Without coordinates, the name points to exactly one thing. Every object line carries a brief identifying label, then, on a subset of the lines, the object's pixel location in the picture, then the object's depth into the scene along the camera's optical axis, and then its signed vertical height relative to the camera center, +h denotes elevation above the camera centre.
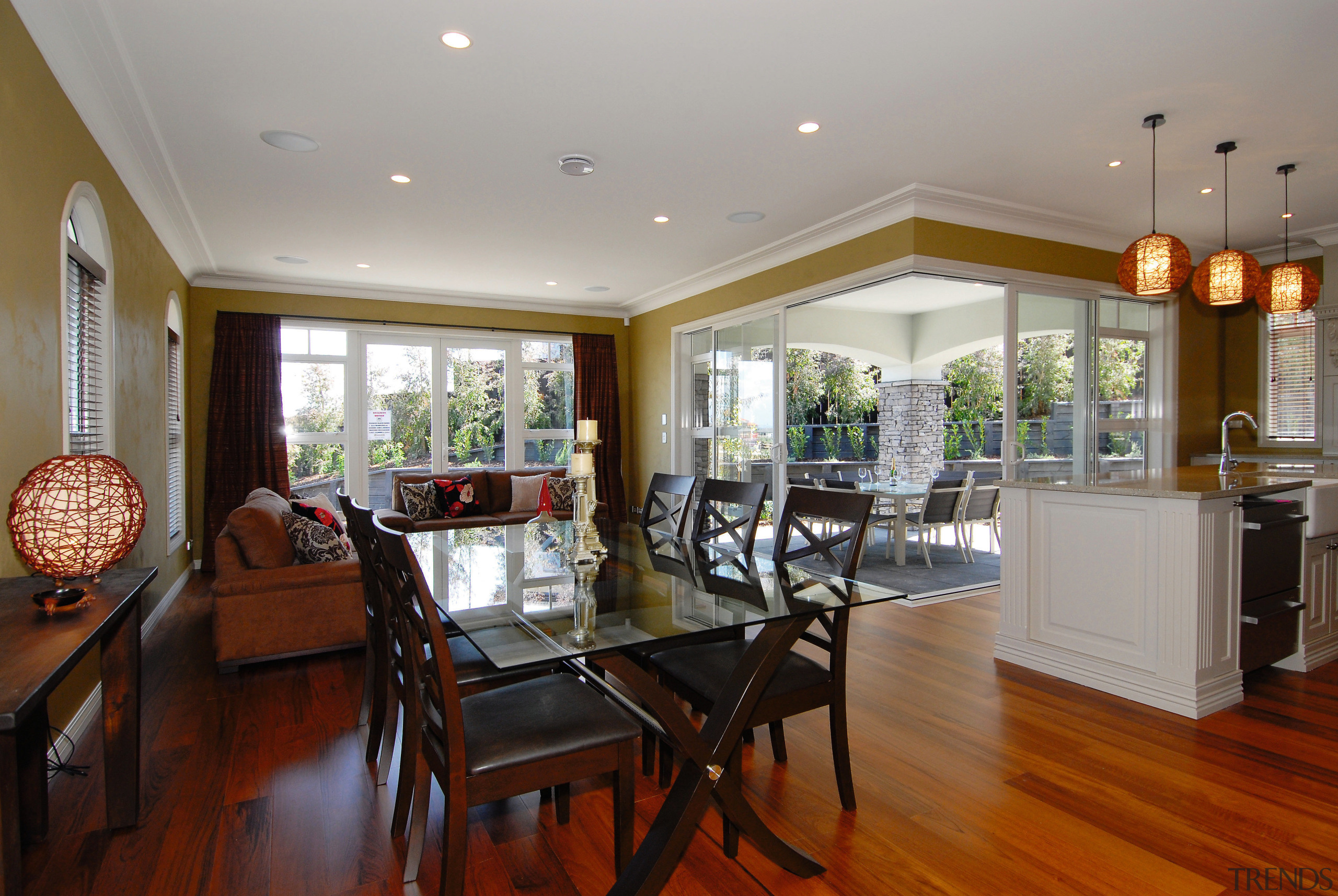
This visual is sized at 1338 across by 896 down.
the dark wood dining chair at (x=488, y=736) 1.54 -0.68
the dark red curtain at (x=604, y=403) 7.68 +0.45
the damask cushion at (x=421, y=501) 6.34 -0.51
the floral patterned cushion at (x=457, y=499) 6.45 -0.50
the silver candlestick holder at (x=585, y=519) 2.58 -0.29
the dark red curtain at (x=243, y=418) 6.23 +0.24
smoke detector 3.59 +1.43
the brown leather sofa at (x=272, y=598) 3.37 -0.75
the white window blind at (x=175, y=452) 5.47 -0.06
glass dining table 1.62 -0.44
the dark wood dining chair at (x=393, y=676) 1.87 -0.71
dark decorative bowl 1.67 -0.36
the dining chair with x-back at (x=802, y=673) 1.98 -0.67
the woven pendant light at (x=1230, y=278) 3.68 +0.86
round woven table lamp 1.77 -0.19
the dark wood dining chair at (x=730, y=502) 2.88 -0.27
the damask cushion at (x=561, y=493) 6.62 -0.46
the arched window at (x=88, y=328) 3.03 +0.53
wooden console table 1.21 -0.53
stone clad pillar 9.55 +0.23
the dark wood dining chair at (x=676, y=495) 3.46 -0.29
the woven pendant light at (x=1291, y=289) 4.00 +0.87
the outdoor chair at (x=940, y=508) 5.94 -0.55
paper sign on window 6.91 +0.18
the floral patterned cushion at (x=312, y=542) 3.64 -0.51
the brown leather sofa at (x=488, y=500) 6.25 -0.53
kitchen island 2.82 -0.60
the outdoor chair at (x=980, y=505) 6.07 -0.54
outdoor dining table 5.98 -0.51
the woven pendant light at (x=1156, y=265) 3.41 +0.87
